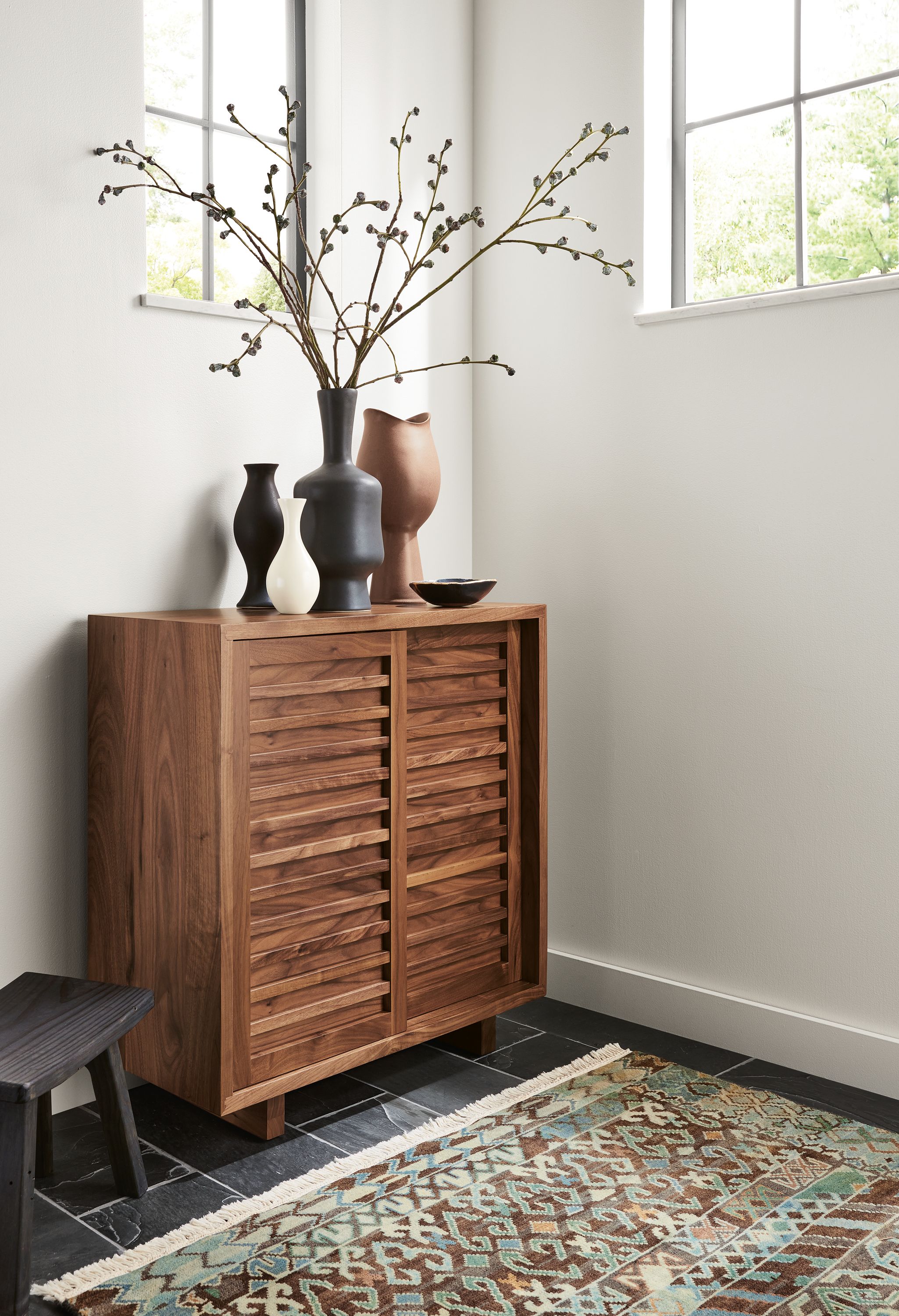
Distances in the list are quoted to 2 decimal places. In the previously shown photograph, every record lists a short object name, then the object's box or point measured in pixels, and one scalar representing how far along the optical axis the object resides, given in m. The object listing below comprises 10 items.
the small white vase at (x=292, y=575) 2.17
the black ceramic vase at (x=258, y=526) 2.36
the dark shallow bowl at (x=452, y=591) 2.40
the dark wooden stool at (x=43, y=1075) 1.57
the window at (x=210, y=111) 2.56
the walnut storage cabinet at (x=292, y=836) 1.98
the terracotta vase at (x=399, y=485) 2.53
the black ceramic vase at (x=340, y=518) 2.25
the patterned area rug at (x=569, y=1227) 1.65
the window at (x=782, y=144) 2.42
